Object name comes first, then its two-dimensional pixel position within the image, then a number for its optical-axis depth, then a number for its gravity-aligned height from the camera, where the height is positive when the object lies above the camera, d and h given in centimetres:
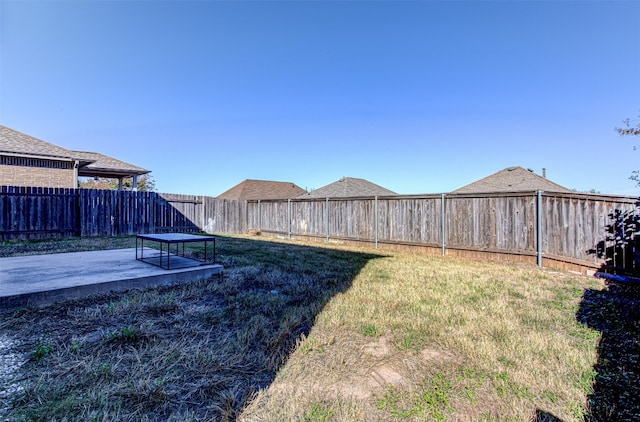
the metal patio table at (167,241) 443 -45
